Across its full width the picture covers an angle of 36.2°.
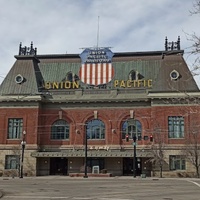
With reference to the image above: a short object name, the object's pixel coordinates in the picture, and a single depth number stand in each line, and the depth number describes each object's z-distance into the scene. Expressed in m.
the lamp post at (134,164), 36.29
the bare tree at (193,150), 37.29
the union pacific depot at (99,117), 39.25
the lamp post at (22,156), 37.19
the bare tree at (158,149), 37.81
